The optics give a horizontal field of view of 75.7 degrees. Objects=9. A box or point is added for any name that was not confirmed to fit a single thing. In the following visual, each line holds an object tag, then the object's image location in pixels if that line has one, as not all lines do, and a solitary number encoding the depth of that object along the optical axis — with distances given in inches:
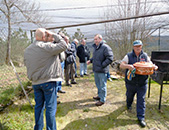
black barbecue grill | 105.0
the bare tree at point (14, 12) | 319.8
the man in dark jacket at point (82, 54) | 237.8
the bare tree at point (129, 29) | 224.2
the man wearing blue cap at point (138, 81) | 90.8
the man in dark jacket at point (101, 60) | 109.7
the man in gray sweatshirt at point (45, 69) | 68.2
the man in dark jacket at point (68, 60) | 163.9
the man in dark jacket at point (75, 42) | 205.8
